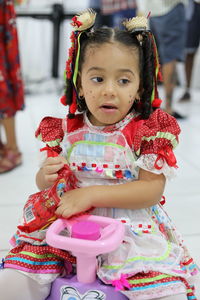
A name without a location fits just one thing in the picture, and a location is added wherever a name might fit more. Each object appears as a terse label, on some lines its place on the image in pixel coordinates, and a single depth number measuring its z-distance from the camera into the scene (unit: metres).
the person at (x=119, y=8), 2.71
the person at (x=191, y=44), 3.07
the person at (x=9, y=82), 1.50
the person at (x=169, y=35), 2.31
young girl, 0.69
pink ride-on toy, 0.62
